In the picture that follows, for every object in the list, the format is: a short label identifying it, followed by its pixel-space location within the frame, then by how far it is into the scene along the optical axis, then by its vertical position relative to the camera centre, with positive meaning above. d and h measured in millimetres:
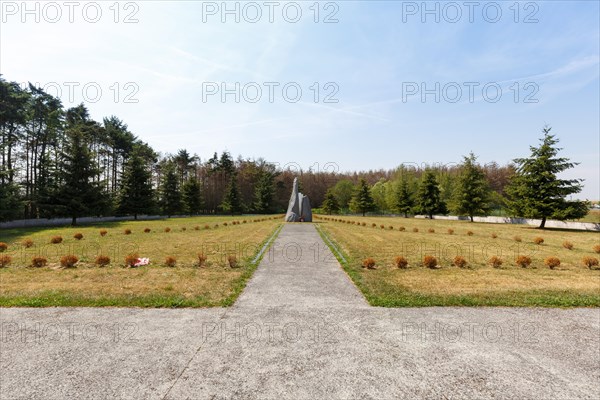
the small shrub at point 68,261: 11125 -2237
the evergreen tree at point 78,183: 33000 +2309
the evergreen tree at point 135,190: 45656 +1893
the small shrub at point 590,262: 12227 -2648
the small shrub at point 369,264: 11323 -2481
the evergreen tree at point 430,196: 57625 +806
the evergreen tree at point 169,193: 54594 +1662
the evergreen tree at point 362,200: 69125 +125
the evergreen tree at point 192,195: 58719 +1346
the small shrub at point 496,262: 12156 -2610
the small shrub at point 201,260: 11627 -2334
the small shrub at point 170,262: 11430 -2358
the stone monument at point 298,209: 38688 -1073
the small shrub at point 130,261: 11359 -2302
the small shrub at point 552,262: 11953 -2601
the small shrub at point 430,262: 11780 -2508
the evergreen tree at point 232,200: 67625 +338
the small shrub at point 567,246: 18188 -2927
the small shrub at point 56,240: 17928 -2314
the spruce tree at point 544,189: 31469 +1139
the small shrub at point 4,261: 11352 -2268
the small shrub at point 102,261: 11445 -2310
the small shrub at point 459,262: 12023 -2575
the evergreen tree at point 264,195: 75938 +1605
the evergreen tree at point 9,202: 25178 +83
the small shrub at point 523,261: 12289 -2629
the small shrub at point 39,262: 11125 -2295
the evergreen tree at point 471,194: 46188 +956
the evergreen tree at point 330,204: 73375 -831
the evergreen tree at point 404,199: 64625 +268
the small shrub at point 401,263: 11596 -2500
